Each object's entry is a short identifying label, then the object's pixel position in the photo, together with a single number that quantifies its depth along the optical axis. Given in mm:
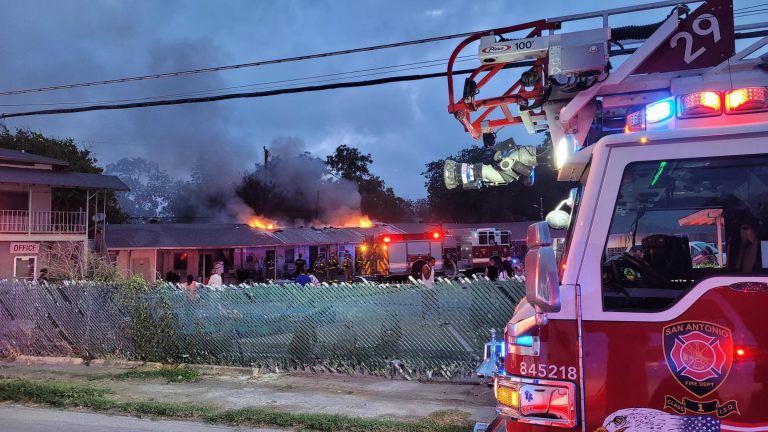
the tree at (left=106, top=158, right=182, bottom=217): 90562
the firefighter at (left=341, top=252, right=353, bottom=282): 25844
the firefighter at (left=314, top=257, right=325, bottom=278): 26781
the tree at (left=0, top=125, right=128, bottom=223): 30562
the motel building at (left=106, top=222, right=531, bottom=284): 25938
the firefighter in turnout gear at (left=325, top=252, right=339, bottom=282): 27742
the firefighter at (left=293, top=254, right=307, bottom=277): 26797
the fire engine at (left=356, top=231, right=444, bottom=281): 25812
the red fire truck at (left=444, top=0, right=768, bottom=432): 2082
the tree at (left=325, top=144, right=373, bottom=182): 53312
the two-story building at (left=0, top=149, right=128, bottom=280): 23531
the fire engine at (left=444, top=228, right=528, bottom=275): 32094
